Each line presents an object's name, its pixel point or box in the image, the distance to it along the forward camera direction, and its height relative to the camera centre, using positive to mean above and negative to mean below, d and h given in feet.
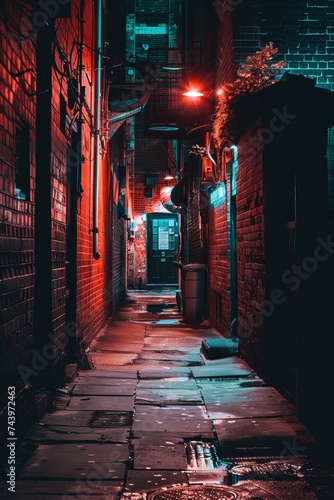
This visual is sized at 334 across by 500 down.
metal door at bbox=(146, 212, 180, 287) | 85.87 +1.66
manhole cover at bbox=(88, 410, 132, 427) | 14.37 -4.87
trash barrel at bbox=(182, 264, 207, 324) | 39.52 -3.04
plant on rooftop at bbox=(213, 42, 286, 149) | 23.00 +7.93
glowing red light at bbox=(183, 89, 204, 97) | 30.66 +9.91
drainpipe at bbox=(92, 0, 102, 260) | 27.14 +6.90
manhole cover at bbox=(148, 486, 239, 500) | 9.78 -4.77
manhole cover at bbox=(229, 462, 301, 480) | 10.91 -4.81
